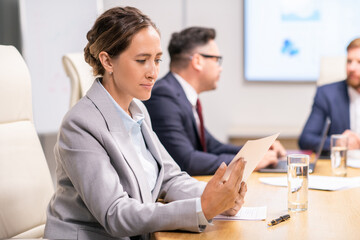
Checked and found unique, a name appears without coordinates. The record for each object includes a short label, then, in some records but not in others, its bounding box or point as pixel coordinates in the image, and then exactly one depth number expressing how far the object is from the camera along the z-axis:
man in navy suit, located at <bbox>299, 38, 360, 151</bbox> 2.91
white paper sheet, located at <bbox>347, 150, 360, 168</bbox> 2.21
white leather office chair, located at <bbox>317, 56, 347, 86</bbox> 3.25
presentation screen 4.25
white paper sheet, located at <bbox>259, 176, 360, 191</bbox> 1.71
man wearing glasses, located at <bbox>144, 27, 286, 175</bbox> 2.08
